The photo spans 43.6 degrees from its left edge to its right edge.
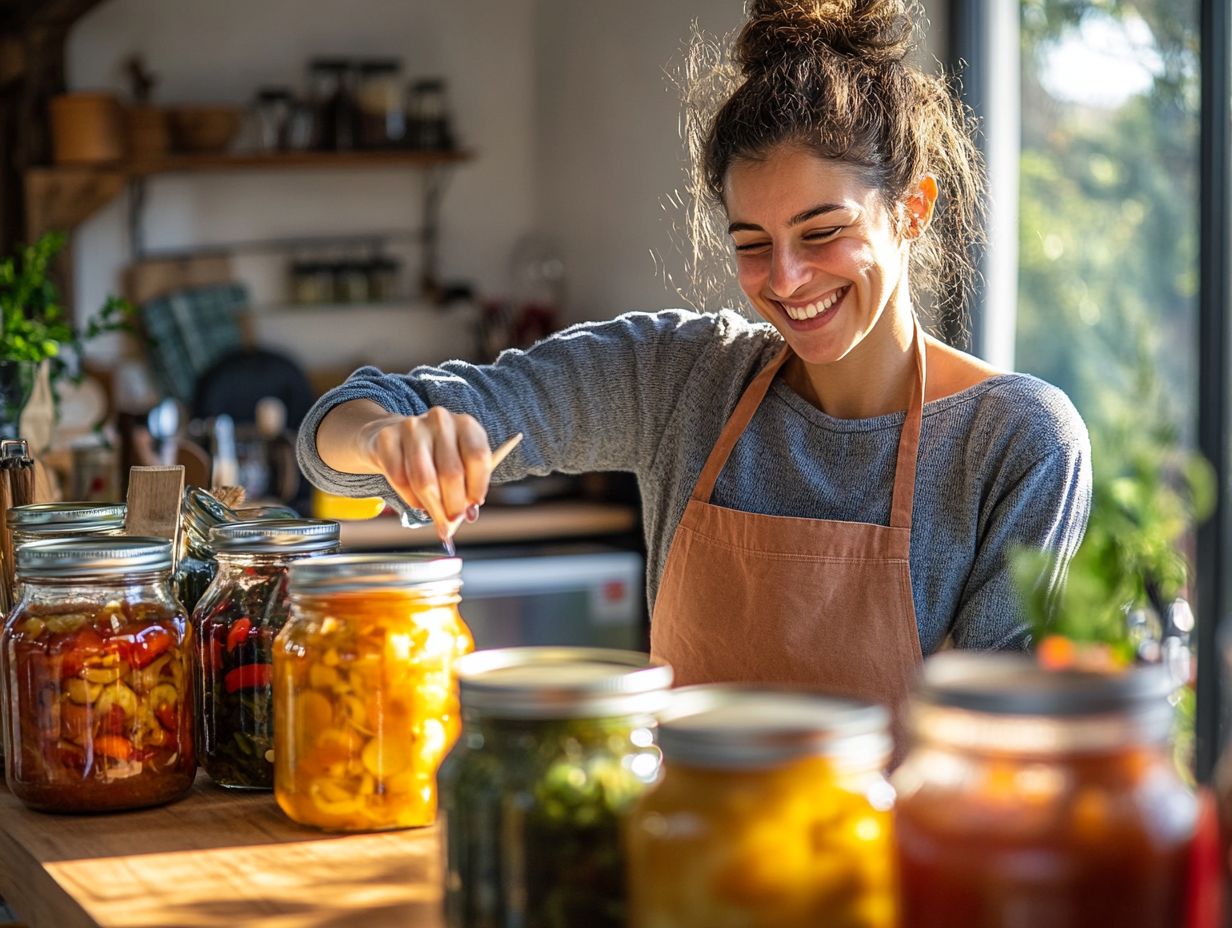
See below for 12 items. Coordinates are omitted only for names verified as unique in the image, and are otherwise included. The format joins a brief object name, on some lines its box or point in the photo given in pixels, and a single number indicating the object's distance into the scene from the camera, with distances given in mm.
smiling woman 1512
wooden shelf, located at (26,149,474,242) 4621
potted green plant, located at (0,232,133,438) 1945
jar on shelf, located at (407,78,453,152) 5018
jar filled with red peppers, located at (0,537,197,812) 1138
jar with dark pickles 1223
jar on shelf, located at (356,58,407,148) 4906
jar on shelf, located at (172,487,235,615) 1373
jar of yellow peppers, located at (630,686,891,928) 672
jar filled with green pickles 785
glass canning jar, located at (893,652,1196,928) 624
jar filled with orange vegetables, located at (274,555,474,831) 1050
